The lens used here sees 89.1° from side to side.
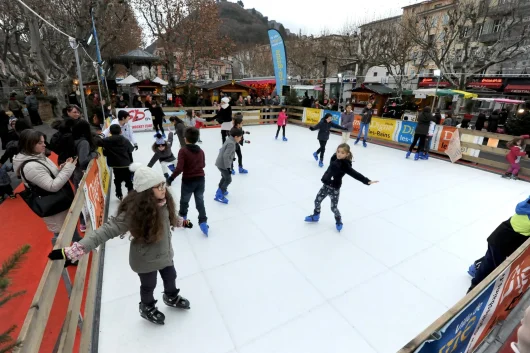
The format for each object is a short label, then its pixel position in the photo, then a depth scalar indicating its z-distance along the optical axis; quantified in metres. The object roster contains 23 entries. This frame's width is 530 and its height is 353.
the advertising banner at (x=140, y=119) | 11.25
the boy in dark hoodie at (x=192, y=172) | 3.64
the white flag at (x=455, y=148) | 7.84
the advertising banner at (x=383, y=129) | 9.72
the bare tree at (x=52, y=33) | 10.88
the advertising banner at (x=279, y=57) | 14.81
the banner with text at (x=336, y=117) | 11.47
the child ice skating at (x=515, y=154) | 6.43
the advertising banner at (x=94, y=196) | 3.11
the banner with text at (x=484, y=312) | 1.47
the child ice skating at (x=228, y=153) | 4.64
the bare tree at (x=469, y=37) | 15.12
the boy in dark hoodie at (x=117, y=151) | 4.30
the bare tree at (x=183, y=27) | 18.59
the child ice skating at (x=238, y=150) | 5.76
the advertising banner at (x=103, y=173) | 4.55
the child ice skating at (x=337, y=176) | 3.75
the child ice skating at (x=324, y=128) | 6.89
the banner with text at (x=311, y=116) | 12.65
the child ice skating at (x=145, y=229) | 1.84
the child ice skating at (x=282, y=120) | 9.97
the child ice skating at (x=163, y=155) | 5.23
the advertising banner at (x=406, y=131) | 9.03
